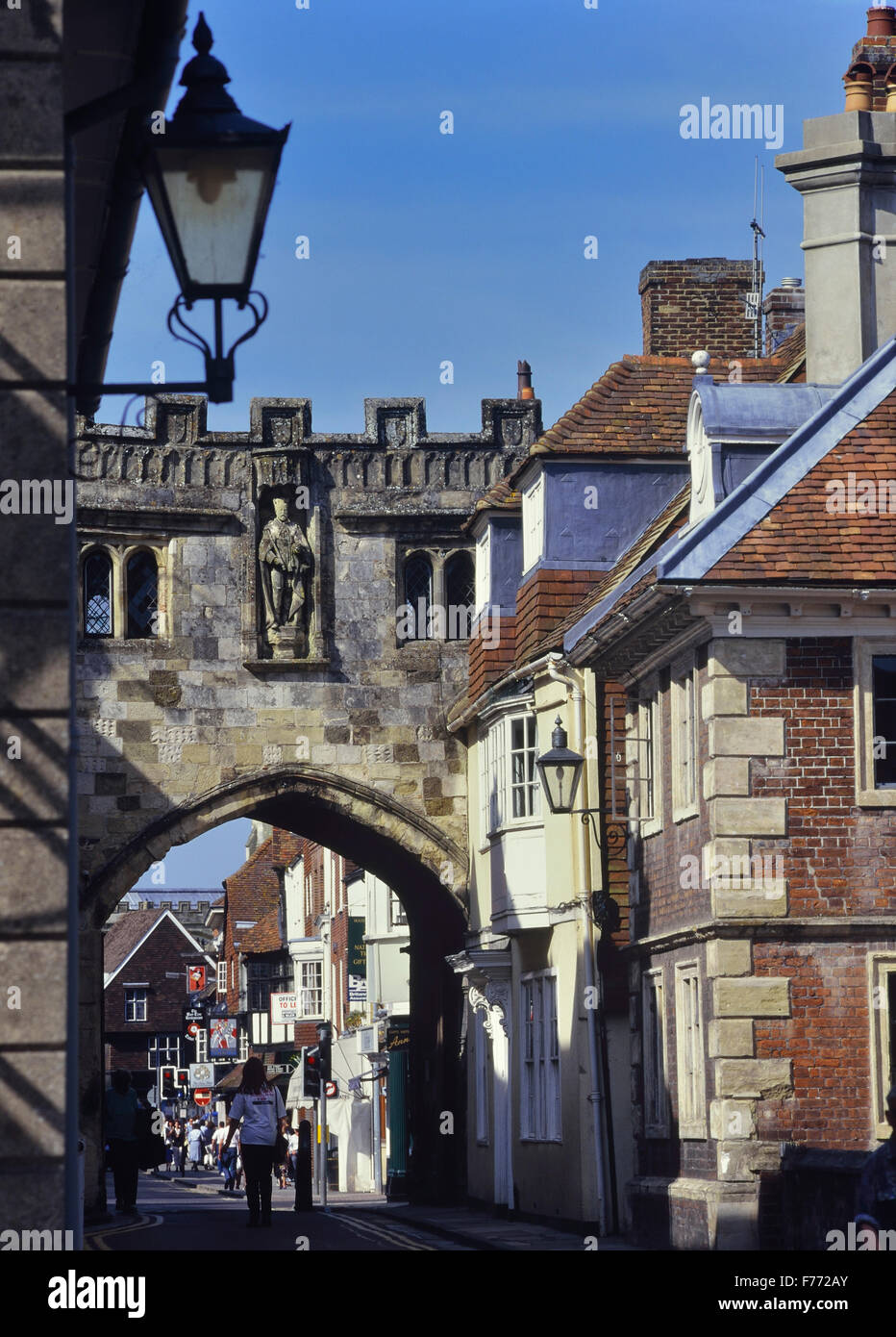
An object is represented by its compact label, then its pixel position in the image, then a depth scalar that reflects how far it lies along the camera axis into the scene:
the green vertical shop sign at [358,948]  48.06
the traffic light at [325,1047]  33.16
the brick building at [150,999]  93.62
